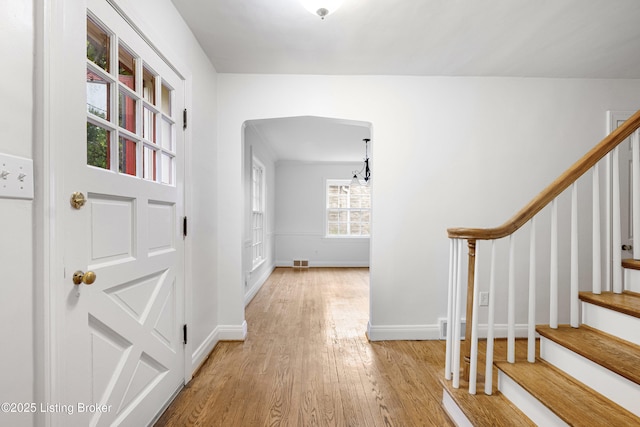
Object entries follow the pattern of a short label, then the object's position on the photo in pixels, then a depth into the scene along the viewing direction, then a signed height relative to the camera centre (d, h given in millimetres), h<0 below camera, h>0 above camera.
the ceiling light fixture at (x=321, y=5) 1842 +1195
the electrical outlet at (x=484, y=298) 2970 -788
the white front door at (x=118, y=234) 1187 -107
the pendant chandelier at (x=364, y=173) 5629 +902
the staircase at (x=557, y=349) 1396 -648
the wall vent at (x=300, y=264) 7477 -1219
